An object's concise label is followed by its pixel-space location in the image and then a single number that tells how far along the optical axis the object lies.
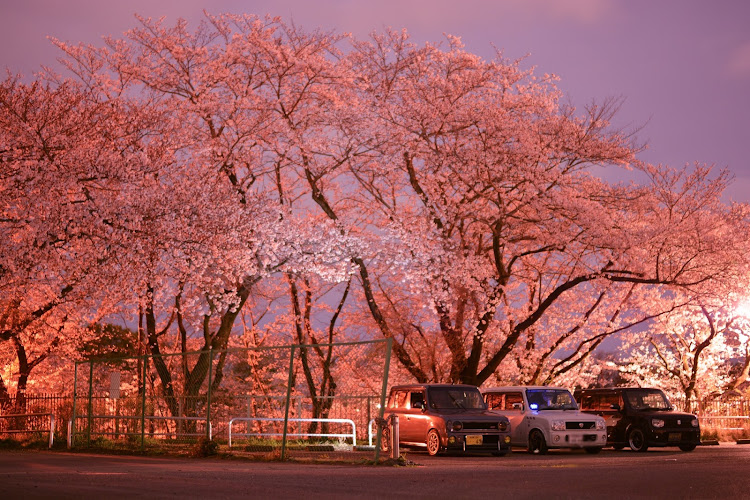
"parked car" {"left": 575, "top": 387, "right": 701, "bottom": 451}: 22.69
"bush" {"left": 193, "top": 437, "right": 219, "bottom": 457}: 19.70
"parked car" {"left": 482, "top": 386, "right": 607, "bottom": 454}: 21.80
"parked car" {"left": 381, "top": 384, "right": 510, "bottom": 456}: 20.12
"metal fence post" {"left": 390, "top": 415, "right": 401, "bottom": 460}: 16.81
